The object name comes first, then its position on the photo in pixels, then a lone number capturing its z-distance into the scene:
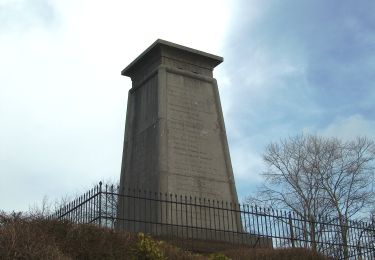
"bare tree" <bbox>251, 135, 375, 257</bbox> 29.22
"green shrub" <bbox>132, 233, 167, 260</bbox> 9.68
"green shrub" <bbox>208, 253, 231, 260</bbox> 10.81
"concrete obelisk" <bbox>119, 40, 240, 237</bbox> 15.20
